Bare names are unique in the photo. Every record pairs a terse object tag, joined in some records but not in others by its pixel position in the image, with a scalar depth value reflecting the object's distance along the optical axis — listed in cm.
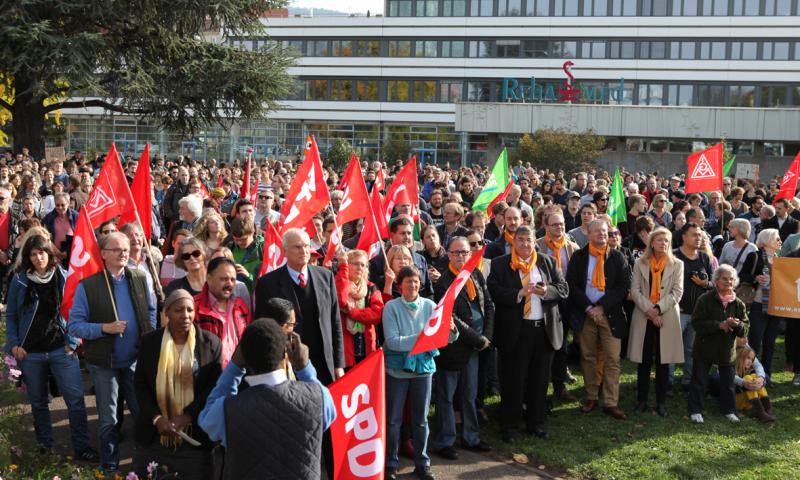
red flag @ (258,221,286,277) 717
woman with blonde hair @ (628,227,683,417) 863
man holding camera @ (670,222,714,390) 911
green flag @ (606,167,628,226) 1304
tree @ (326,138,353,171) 4497
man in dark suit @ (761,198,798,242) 1291
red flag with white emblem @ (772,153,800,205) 1569
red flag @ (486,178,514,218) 1326
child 880
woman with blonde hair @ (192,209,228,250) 827
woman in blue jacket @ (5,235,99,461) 669
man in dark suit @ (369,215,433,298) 798
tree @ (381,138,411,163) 5902
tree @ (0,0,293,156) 2750
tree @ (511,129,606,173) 4350
